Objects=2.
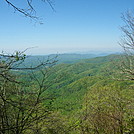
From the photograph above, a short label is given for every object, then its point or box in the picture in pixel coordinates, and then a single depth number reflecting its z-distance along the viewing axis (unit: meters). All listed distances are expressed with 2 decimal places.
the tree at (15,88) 2.37
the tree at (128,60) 7.56
